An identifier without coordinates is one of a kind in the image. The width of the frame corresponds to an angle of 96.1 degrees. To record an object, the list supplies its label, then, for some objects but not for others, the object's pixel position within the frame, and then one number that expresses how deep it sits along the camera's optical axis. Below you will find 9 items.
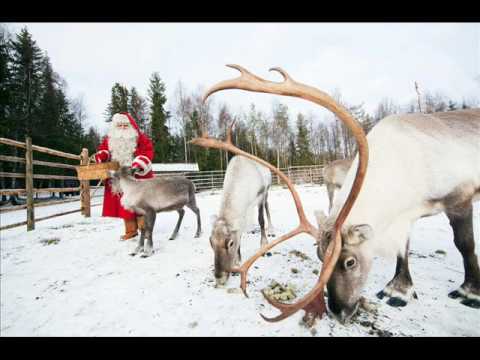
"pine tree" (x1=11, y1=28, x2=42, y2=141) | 17.59
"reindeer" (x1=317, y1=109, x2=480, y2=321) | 1.76
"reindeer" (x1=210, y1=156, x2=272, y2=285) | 2.61
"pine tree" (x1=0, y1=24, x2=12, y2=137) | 14.53
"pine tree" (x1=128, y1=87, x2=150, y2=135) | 34.09
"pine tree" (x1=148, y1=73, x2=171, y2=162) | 31.48
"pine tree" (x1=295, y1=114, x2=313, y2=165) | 35.37
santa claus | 4.72
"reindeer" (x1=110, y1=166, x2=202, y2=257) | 3.96
